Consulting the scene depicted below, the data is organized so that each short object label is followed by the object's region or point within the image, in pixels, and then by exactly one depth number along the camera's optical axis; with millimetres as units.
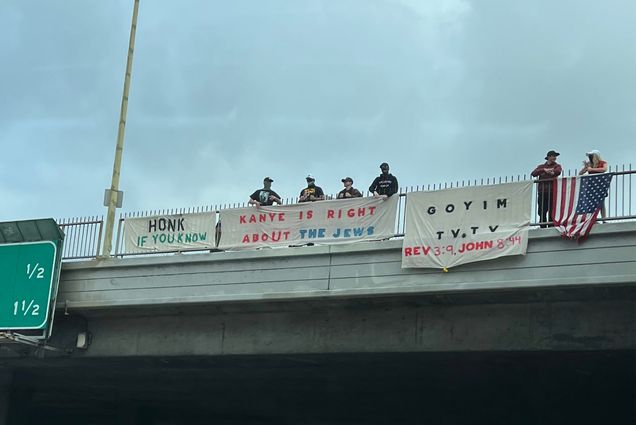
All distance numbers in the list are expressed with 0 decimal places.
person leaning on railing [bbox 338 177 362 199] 17328
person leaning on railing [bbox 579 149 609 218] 14781
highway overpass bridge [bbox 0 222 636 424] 14250
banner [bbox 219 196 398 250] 16266
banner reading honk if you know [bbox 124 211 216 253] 18188
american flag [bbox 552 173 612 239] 13953
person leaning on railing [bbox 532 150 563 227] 14711
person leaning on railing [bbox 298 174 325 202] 17891
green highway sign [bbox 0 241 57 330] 18422
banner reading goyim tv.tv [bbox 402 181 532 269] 14583
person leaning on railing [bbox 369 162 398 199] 16562
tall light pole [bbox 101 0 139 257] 19380
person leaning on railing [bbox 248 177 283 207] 18047
